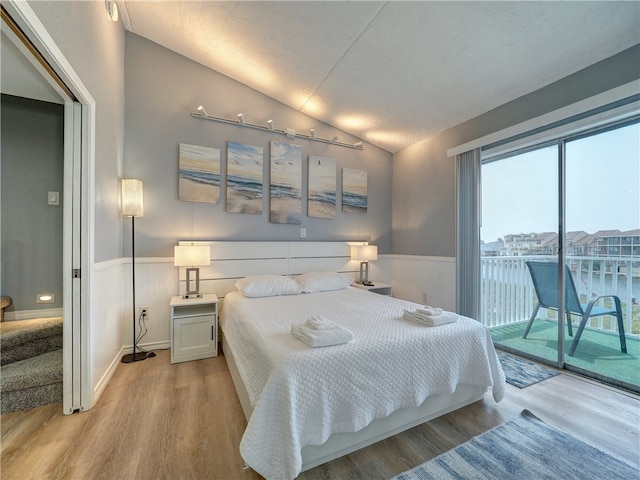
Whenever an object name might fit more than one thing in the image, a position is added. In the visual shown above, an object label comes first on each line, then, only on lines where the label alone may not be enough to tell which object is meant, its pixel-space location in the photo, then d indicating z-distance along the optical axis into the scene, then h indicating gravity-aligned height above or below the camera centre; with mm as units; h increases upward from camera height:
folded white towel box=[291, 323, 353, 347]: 1411 -535
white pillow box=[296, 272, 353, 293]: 3018 -498
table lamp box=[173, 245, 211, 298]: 2619 -175
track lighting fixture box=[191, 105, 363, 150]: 3014 +1407
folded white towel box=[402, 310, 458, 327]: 1784 -549
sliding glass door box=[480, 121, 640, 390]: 2258 +92
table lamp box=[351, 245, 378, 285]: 3576 -196
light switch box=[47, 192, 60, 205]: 2207 +336
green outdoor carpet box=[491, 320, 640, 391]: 2213 -1101
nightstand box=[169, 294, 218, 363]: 2498 -885
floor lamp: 2520 +338
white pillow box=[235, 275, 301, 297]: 2686 -494
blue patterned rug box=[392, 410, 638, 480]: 1316 -1173
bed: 1189 -766
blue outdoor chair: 2426 -587
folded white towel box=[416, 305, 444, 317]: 1874 -517
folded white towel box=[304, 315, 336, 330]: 1525 -500
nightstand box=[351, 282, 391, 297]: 3469 -637
